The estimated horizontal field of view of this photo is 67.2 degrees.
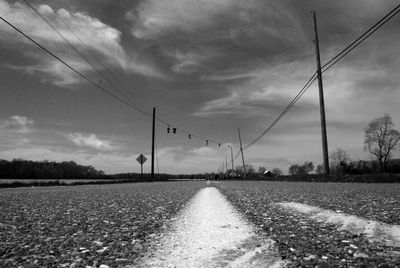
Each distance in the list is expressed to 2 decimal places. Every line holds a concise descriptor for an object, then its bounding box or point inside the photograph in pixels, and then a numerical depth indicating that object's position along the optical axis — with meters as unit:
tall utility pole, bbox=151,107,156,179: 43.12
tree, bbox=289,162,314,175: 195.98
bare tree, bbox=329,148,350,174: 27.91
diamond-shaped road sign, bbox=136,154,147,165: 36.26
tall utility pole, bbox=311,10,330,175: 20.30
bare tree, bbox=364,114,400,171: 67.12
